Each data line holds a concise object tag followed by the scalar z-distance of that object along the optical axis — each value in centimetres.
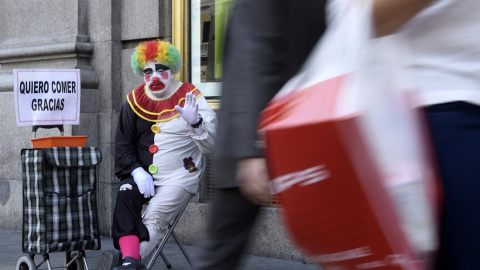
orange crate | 606
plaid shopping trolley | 591
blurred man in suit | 227
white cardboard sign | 652
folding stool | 595
